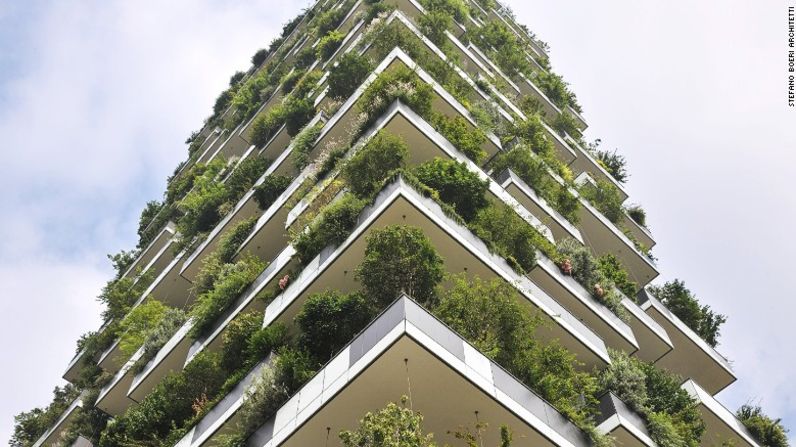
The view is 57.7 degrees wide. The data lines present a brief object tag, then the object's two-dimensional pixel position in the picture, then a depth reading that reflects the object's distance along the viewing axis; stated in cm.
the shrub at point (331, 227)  1664
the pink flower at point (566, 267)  1956
